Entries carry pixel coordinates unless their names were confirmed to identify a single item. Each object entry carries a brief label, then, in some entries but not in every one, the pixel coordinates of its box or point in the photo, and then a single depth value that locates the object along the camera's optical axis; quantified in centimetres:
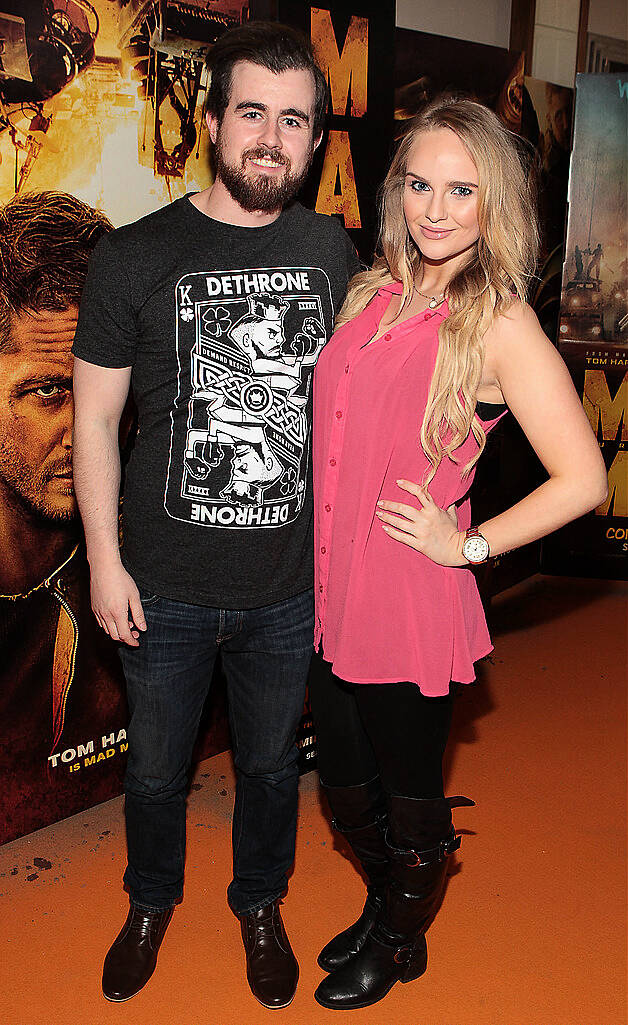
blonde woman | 164
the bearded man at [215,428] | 175
